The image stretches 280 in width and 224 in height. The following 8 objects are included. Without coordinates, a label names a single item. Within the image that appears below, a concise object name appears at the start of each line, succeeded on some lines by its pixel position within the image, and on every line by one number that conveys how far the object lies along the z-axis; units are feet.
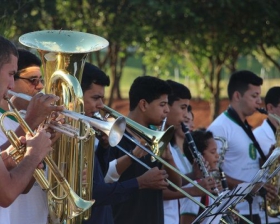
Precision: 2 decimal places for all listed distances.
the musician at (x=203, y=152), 31.77
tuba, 21.28
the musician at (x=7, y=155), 18.44
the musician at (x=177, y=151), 29.32
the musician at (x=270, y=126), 37.67
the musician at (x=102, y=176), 24.06
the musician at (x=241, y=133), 35.30
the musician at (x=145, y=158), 26.65
